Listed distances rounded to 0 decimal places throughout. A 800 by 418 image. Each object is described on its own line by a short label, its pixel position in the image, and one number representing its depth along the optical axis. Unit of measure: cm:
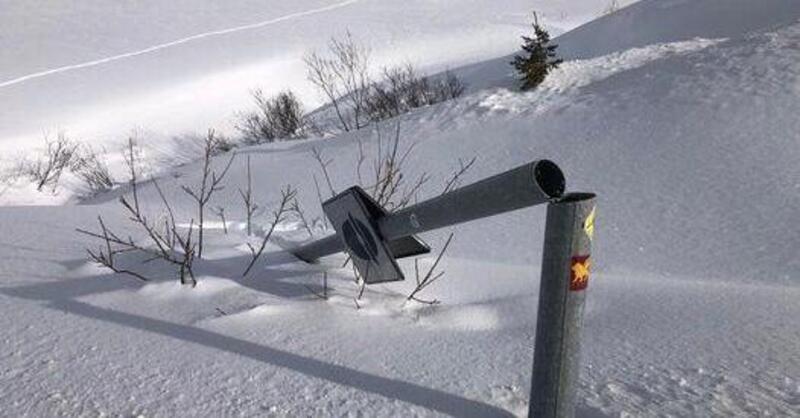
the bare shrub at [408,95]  1004
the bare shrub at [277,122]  1124
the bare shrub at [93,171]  982
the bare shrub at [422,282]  245
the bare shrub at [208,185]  568
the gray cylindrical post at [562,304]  140
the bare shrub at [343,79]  1066
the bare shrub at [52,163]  1009
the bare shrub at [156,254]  246
